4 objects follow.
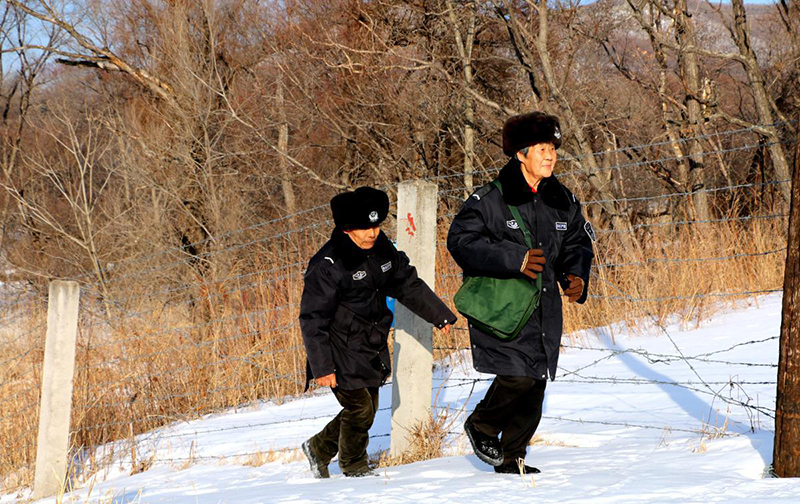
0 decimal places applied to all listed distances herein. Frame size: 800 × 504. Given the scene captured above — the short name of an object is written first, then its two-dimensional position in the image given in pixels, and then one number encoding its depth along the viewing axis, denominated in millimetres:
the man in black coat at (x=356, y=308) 7918
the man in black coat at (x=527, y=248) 7098
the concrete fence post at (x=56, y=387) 10633
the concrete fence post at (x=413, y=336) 8852
